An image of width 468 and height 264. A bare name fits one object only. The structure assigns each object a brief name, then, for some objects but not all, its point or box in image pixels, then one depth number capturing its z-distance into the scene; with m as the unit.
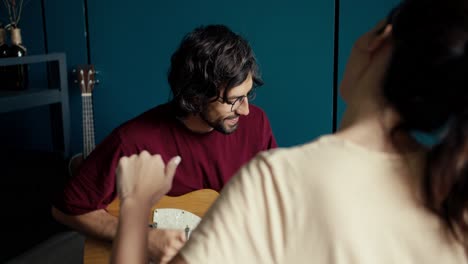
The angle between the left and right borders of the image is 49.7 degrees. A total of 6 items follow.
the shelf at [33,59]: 2.17
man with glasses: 1.55
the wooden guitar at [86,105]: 2.46
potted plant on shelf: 2.33
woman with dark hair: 0.52
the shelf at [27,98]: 2.18
